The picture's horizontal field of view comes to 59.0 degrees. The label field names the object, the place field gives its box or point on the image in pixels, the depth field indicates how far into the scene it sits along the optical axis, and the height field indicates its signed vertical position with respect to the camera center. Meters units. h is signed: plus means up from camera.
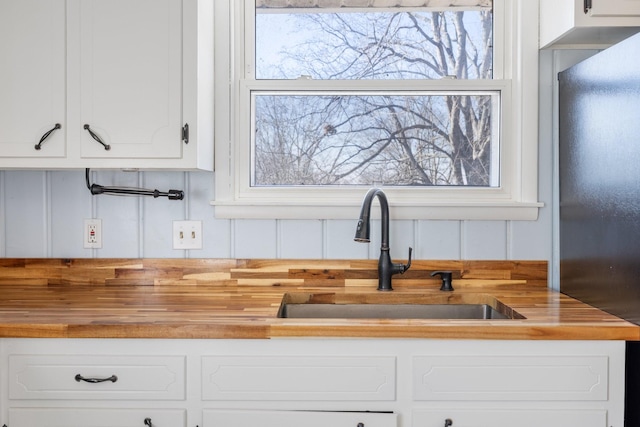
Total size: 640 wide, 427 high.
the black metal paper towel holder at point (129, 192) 2.04 +0.04
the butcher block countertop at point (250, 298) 1.48 -0.32
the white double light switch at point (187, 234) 2.12 -0.12
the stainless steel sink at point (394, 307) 1.98 -0.37
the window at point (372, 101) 2.15 +0.39
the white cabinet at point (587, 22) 1.73 +0.57
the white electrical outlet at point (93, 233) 2.12 -0.12
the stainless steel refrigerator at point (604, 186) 1.49 +0.05
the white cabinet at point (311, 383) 1.50 -0.48
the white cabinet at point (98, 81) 1.79 +0.38
